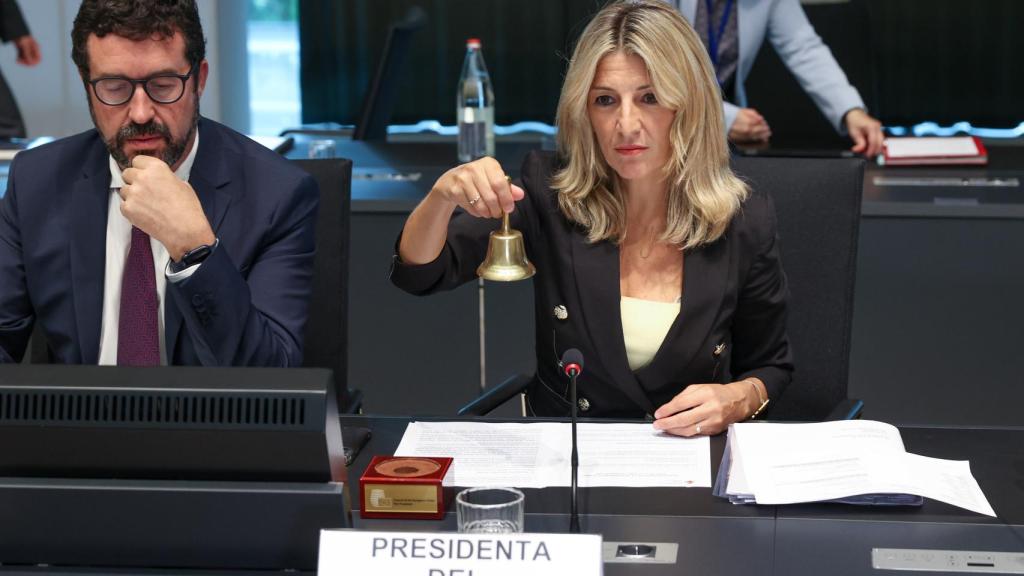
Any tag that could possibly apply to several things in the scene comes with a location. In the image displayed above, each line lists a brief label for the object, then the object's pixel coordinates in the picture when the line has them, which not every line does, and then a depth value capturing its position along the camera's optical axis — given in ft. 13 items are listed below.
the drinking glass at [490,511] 10.59
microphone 11.17
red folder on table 17.73
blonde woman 12.72
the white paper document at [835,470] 11.12
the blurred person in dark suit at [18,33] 24.41
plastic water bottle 18.51
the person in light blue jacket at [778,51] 17.75
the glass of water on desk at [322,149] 17.94
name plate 10.02
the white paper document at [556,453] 11.41
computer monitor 10.02
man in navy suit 11.78
